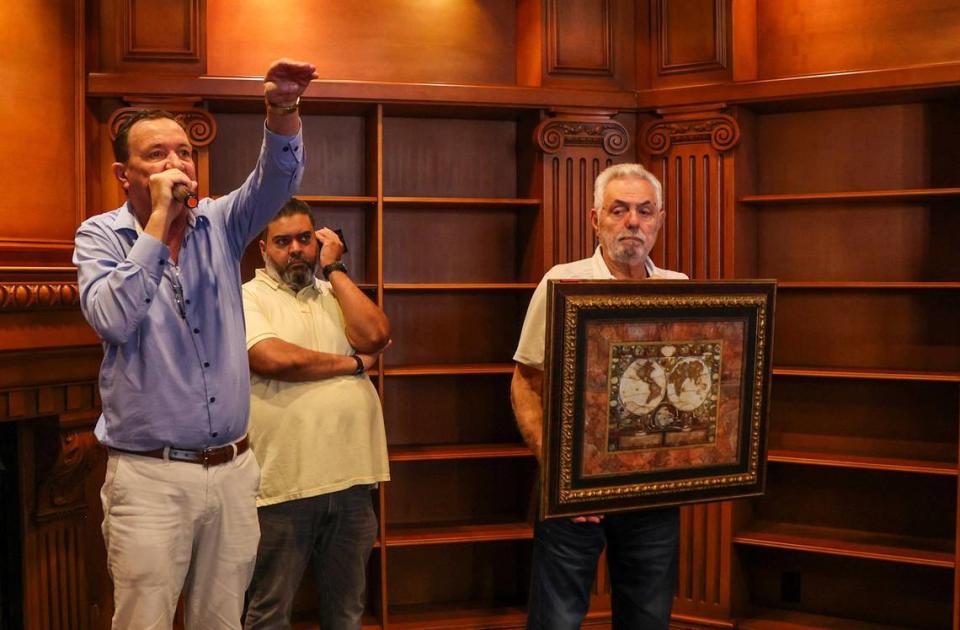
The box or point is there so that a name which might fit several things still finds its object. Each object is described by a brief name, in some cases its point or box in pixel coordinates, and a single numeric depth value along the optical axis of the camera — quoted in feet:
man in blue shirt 6.21
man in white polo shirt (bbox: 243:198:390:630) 9.55
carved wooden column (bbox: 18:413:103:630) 10.40
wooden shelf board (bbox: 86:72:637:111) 11.82
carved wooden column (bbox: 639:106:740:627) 12.62
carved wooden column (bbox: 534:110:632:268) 12.85
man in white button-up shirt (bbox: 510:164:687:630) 7.98
